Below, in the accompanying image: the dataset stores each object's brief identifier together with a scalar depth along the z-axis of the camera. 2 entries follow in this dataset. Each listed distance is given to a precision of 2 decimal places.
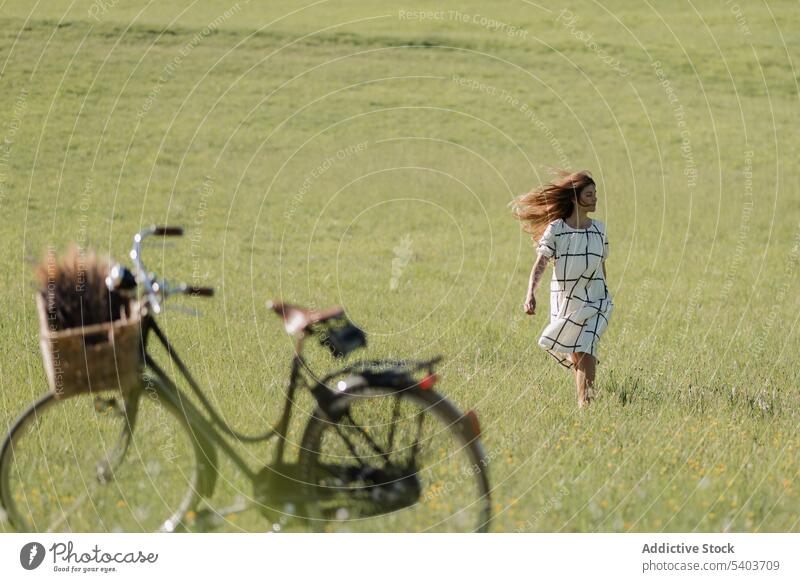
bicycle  10.94
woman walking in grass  15.87
